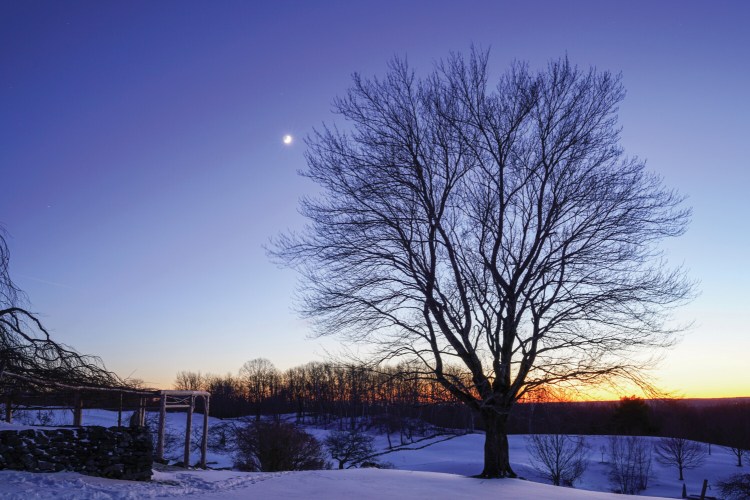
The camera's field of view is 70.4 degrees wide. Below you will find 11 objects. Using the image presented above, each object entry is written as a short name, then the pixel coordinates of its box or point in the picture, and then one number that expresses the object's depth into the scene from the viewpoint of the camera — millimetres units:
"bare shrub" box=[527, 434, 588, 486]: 40228
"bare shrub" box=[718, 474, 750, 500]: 27891
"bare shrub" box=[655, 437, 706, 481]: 50344
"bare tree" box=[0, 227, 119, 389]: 11156
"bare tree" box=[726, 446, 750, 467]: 52300
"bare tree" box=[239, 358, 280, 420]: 110438
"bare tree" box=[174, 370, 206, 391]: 119150
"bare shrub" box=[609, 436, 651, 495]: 44031
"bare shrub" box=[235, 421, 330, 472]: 28266
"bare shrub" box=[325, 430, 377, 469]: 42562
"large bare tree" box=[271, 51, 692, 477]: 13203
